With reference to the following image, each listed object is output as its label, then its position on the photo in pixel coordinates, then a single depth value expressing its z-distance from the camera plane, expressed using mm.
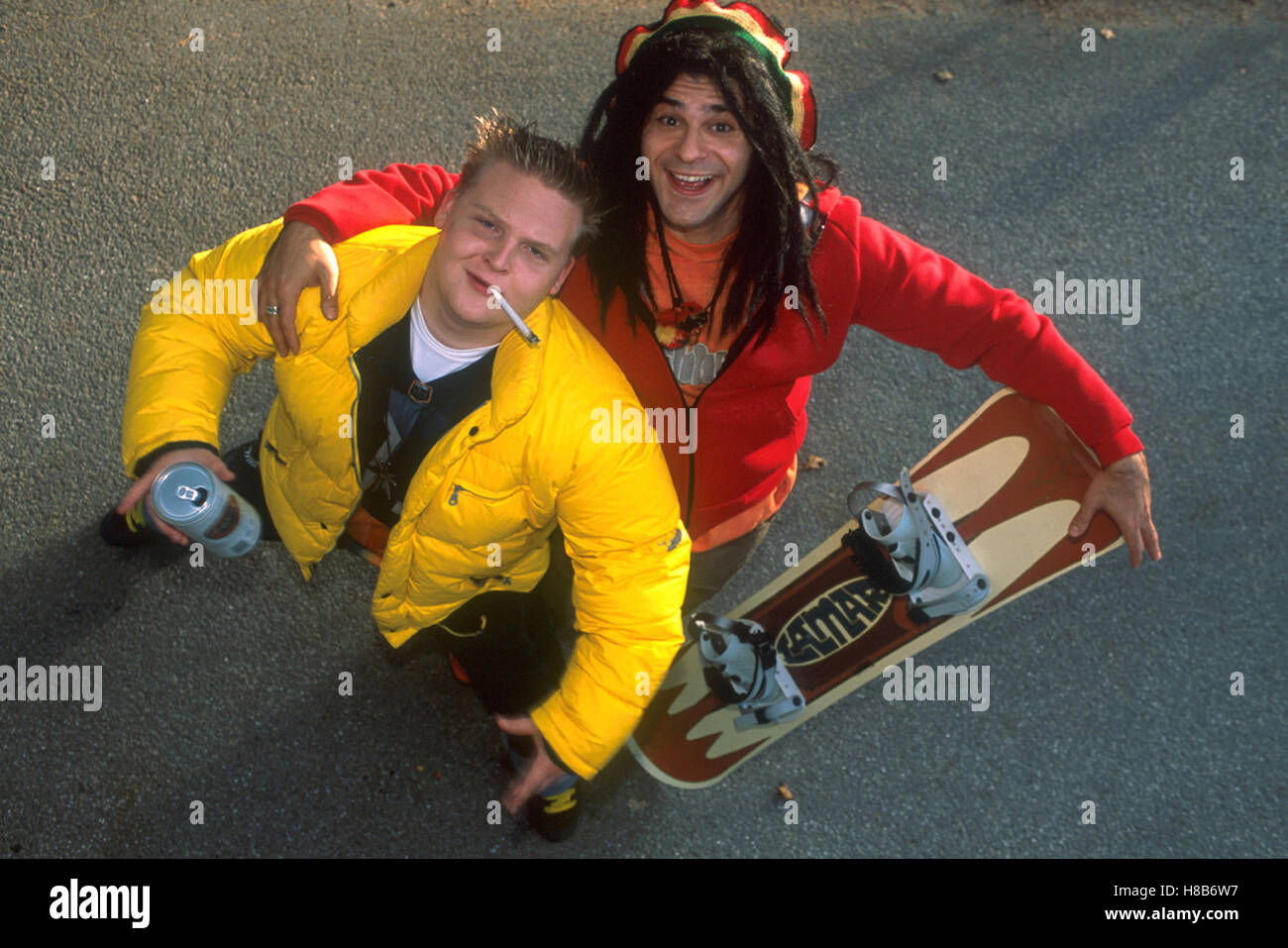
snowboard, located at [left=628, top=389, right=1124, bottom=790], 3402
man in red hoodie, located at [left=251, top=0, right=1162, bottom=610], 2340
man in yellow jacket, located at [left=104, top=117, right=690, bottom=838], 2299
